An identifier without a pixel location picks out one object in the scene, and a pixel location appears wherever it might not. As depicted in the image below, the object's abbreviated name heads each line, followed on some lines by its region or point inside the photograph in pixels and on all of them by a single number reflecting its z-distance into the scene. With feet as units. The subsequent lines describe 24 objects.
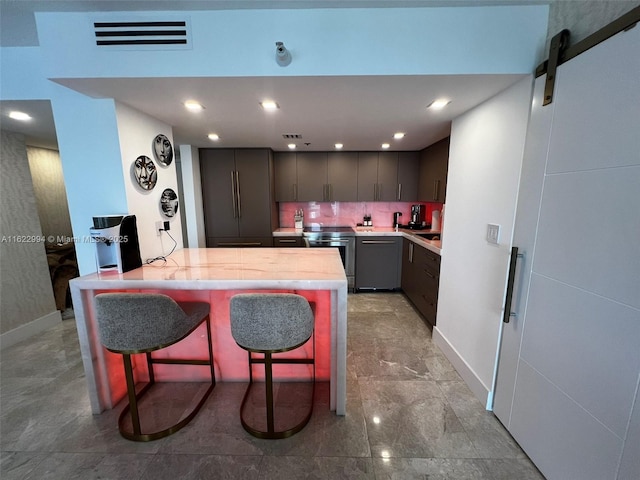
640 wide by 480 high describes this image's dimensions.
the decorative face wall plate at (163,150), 6.95
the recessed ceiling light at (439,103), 5.66
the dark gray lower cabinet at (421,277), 8.43
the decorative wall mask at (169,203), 7.24
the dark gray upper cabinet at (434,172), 9.13
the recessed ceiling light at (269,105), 5.79
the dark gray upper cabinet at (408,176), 12.14
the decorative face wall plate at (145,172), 6.19
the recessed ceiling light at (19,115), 6.52
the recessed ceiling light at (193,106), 5.79
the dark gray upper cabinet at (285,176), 12.35
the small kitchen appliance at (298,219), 13.07
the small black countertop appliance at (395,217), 13.25
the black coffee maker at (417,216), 12.28
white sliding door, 2.99
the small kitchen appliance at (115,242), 5.15
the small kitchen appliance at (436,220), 11.20
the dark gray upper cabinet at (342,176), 12.32
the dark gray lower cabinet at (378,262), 11.82
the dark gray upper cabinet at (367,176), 12.29
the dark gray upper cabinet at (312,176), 12.35
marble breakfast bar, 4.83
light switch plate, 5.21
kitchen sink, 10.38
